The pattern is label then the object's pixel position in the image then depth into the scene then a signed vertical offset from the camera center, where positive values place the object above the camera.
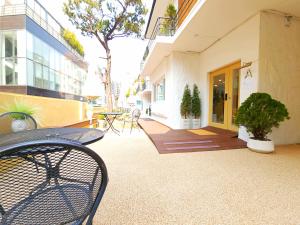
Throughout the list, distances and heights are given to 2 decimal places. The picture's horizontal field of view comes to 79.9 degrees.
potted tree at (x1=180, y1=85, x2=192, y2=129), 6.85 -0.08
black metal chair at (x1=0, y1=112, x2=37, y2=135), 2.92 -0.32
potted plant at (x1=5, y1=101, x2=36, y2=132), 3.00 -0.18
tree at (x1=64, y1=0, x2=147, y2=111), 8.75 +4.45
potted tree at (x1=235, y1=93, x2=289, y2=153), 3.73 -0.22
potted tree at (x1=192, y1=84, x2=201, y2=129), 6.98 -0.08
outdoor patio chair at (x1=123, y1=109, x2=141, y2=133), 7.07 -0.32
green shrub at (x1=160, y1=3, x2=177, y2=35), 6.70 +3.21
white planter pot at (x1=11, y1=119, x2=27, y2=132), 2.99 -0.35
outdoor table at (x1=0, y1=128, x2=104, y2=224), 0.88 -0.49
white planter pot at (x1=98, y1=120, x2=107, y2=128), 8.57 -0.89
